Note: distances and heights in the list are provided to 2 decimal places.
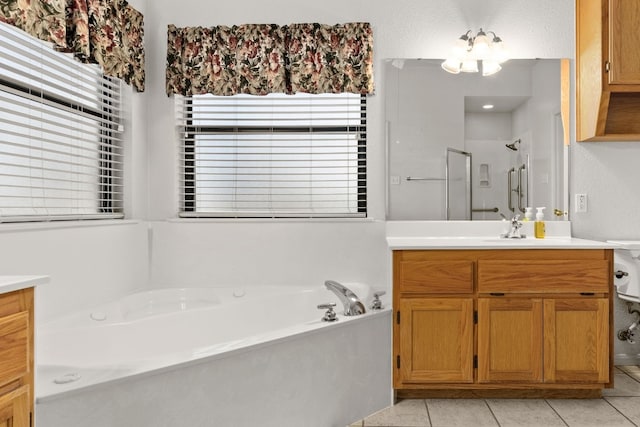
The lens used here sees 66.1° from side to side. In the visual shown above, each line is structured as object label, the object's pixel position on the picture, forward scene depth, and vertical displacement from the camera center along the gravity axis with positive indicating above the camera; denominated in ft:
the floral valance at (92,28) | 6.36 +2.64
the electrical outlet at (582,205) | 9.87 -0.02
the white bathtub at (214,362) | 5.25 -2.06
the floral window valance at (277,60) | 9.79 +2.90
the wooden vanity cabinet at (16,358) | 3.86 -1.24
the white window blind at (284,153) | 10.29 +1.09
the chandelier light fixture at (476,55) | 9.72 +2.97
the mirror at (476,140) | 9.86 +1.29
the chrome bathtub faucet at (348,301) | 7.65 -1.51
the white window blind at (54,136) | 6.86 +1.13
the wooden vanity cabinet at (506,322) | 7.98 -1.92
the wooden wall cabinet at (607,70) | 8.66 +2.43
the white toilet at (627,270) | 8.93 -1.24
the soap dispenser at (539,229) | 9.58 -0.49
